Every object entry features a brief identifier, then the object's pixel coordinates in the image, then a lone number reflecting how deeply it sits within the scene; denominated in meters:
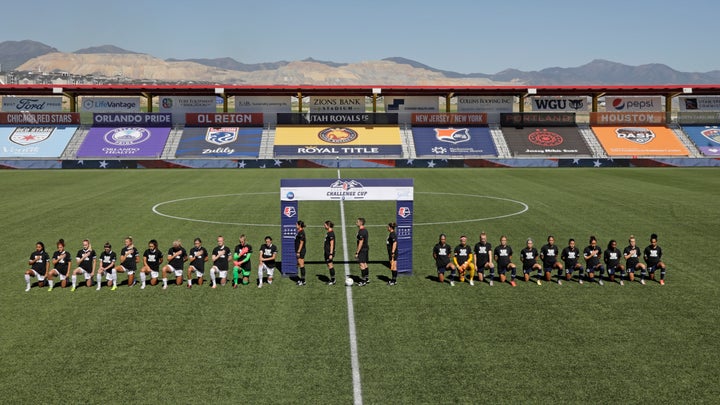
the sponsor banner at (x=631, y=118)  70.19
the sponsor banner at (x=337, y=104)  70.31
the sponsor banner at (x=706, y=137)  64.94
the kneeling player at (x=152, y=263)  17.33
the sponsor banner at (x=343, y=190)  18.45
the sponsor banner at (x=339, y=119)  70.06
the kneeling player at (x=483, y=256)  17.73
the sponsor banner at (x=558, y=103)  70.00
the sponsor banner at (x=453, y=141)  65.06
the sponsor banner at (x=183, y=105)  69.50
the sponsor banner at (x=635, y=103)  70.44
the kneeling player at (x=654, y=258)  17.69
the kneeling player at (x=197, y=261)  17.41
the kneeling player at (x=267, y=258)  17.70
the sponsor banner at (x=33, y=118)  67.75
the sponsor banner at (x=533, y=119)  70.31
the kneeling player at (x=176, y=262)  17.33
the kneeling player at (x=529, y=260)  17.77
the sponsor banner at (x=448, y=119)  70.31
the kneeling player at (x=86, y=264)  17.25
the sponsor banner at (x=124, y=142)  63.06
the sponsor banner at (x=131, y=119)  68.56
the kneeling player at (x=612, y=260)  17.95
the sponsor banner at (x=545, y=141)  65.38
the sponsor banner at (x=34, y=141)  62.50
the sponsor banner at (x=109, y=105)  68.69
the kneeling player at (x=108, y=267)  17.17
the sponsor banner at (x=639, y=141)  64.75
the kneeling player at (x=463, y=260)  17.81
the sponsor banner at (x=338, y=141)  64.75
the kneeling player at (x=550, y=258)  17.95
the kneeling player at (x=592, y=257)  17.55
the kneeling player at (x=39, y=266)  17.17
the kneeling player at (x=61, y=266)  17.25
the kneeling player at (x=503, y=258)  17.73
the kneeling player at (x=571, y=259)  17.72
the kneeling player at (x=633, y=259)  17.80
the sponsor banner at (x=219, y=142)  63.84
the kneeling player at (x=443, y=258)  17.74
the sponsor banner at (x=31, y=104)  67.81
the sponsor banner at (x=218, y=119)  69.31
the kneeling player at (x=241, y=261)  17.55
